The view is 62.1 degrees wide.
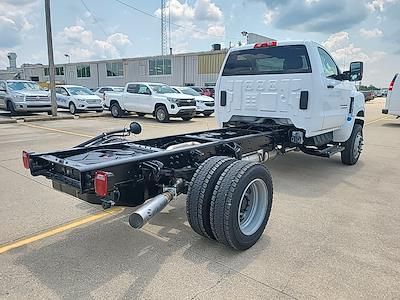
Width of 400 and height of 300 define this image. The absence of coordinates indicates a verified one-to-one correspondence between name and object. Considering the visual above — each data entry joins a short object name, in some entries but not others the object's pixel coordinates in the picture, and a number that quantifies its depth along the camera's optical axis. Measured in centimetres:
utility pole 1593
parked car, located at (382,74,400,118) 1491
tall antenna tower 4960
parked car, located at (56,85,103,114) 1847
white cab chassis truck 299
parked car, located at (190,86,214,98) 2259
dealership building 3269
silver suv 1573
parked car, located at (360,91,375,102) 4163
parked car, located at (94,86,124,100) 2278
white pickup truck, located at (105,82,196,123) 1482
